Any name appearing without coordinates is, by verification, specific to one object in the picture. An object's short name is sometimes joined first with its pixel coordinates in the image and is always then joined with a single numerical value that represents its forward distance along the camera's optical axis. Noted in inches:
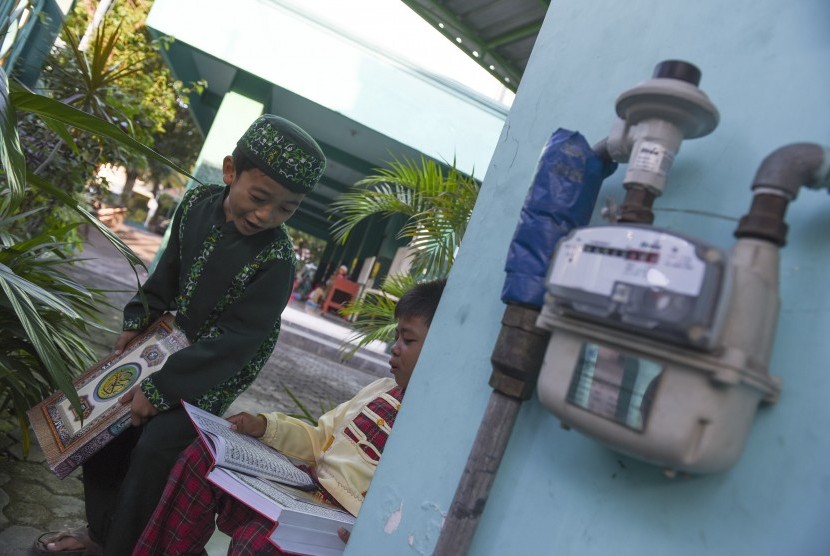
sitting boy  54.7
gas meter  23.8
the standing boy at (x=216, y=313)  63.4
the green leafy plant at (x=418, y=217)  110.1
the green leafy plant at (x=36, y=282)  40.6
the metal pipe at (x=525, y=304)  32.6
